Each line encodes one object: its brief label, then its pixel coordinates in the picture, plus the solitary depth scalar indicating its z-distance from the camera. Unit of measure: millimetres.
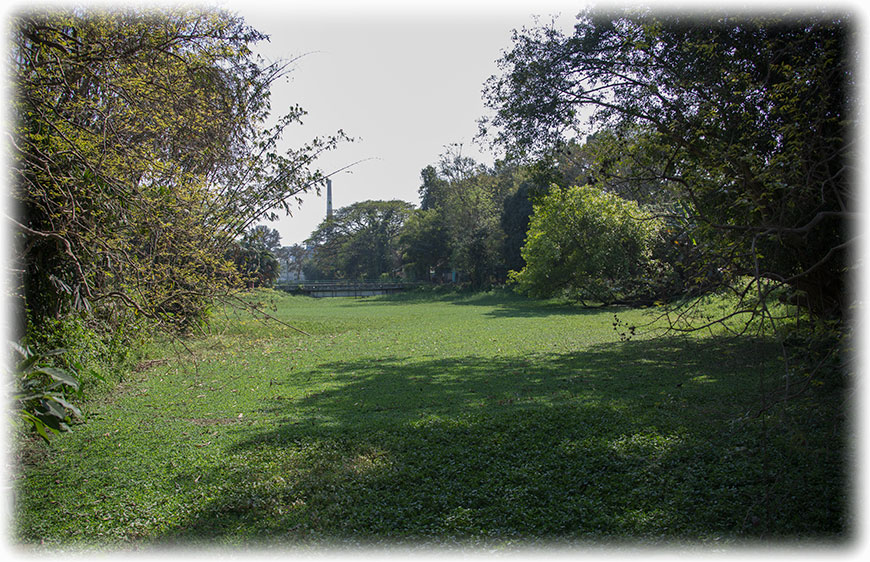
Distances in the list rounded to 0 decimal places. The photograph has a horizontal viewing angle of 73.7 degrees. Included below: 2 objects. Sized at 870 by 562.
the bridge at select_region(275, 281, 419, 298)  52569
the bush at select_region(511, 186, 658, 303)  26828
